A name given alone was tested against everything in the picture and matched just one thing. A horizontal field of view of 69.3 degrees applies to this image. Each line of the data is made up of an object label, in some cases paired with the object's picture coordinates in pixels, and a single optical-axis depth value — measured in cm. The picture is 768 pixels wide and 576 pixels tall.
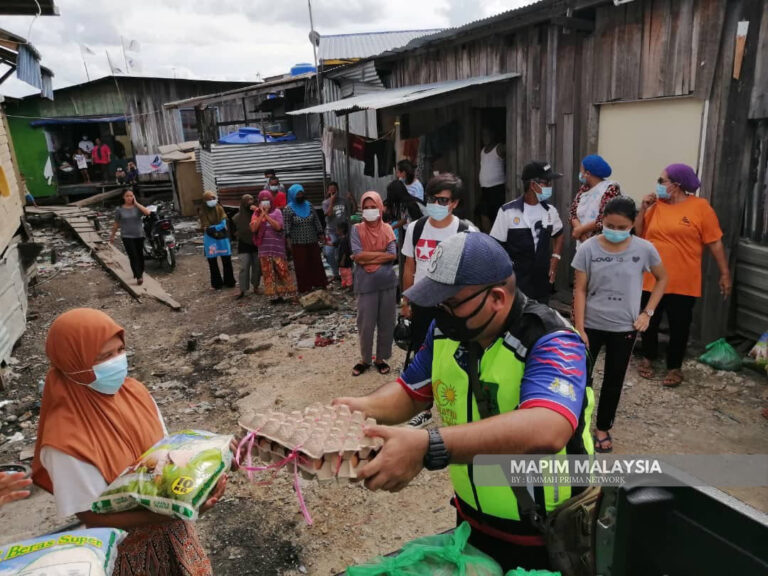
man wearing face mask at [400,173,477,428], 455
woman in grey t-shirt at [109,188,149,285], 966
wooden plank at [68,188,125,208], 2069
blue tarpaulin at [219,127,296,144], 1496
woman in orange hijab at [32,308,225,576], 210
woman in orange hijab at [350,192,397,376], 550
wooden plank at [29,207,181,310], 972
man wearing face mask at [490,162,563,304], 496
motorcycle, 1178
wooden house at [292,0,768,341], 493
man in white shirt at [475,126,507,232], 834
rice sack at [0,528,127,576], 157
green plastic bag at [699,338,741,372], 507
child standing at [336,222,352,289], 918
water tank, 1654
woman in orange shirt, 475
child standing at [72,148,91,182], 2266
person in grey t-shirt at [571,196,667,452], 390
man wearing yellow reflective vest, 145
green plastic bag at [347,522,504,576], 150
